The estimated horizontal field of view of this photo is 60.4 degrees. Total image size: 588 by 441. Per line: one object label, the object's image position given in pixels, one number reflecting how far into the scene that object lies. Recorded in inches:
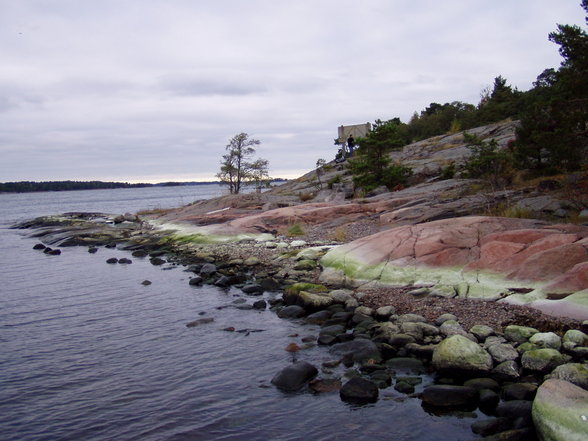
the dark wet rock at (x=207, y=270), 780.7
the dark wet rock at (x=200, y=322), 520.9
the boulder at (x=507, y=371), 330.6
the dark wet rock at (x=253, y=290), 644.7
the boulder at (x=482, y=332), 384.8
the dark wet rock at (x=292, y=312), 525.0
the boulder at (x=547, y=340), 350.6
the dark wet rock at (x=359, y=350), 387.9
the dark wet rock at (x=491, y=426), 278.5
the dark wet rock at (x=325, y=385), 347.9
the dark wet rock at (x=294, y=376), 357.4
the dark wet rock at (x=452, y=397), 312.8
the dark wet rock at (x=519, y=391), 303.4
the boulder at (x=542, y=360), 329.7
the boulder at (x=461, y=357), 342.6
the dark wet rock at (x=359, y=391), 327.0
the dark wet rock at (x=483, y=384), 321.1
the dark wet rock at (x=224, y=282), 700.0
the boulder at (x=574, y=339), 346.6
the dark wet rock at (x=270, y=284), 656.4
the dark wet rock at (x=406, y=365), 363.3
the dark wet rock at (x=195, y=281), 724.5
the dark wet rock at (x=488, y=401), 306.0
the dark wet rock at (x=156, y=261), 946.1
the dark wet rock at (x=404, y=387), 334.0
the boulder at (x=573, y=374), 296.8
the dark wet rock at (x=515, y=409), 284.7
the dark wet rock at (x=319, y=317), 496.7
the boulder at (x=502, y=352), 347.6
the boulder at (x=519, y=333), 369.4
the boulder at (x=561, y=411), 240.4
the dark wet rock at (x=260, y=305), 568.1
